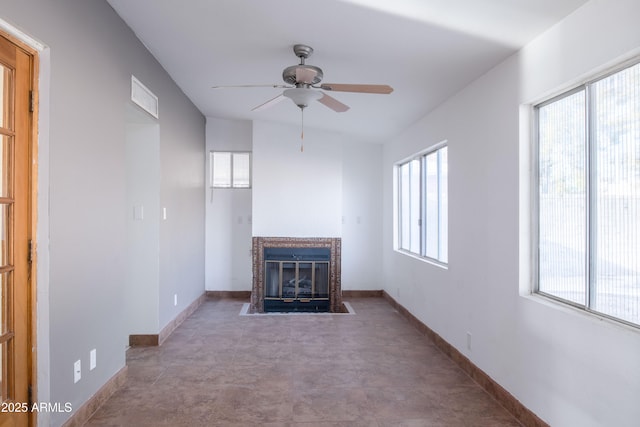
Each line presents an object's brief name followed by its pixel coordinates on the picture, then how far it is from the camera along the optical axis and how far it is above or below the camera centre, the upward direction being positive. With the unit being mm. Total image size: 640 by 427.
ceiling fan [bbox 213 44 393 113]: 2816 +920
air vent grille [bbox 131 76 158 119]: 3273 +1015
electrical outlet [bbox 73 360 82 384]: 2381 -939
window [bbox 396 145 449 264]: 4156 +125
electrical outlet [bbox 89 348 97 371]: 2570 -937
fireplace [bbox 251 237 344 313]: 5699 -862
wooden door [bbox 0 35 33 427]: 1880 -90
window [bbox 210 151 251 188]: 6152 +686
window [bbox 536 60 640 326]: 1887 +104
